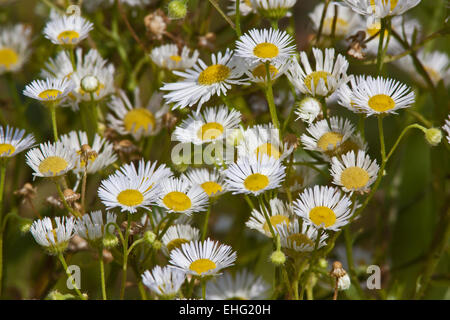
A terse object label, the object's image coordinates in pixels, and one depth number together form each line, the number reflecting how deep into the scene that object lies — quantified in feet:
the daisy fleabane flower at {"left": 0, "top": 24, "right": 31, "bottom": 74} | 1.48
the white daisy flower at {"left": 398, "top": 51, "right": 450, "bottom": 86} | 1.40
